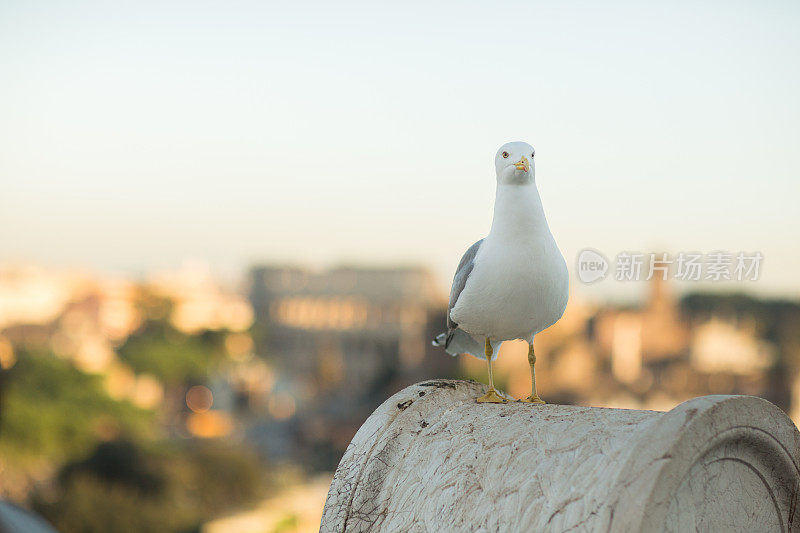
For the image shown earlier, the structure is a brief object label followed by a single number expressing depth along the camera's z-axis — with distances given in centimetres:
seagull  368
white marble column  289
